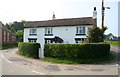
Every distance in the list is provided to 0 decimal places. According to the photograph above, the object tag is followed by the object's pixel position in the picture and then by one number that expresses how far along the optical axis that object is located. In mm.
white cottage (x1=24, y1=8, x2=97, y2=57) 21875
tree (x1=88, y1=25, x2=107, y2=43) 16859
